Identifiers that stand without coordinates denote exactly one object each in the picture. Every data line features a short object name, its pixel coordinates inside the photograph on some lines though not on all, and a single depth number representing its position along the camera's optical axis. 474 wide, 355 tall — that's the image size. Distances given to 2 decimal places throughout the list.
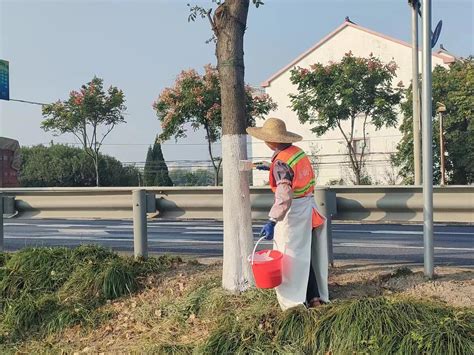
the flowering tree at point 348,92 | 22.48
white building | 34.09
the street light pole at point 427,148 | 4.60
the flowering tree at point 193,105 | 23.61
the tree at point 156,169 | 36.06
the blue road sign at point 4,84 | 13.66
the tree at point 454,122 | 22.94
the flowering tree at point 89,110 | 28.22
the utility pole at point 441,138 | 21.06
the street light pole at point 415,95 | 16.25
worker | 3.95
